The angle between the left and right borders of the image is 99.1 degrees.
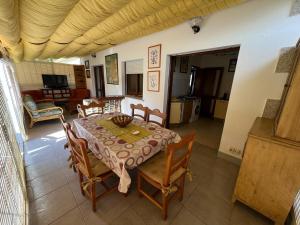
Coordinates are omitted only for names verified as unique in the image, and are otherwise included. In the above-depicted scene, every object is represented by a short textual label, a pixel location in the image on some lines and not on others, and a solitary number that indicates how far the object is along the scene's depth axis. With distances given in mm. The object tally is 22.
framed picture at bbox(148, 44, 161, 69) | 2910
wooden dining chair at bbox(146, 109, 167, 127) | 1972
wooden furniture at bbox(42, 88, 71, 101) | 5606
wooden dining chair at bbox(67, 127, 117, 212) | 1161
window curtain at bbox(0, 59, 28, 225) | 857
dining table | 1204
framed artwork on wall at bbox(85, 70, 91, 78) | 5866
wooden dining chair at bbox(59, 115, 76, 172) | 1316
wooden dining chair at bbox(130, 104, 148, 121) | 2265
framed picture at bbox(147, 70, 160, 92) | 3059
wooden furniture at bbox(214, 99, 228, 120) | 4371
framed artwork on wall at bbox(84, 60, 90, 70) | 5716
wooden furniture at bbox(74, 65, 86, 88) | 6109
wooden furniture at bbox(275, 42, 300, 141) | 1014
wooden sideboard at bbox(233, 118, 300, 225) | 1092
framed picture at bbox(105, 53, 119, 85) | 4194
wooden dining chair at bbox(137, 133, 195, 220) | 1101
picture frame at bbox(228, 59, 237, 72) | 4242
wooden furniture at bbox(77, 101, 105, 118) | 2398
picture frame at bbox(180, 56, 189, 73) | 3924
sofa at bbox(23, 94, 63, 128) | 3566
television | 5703
